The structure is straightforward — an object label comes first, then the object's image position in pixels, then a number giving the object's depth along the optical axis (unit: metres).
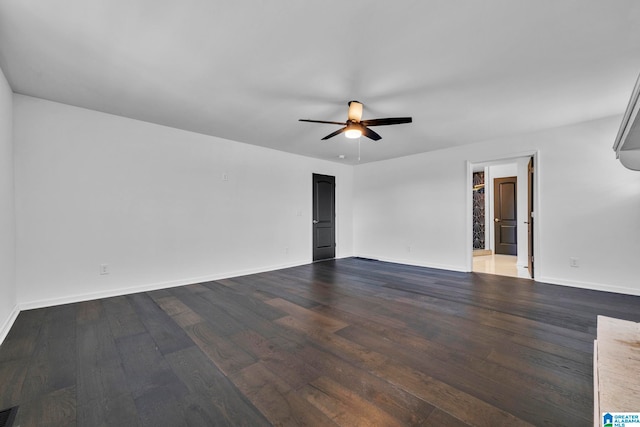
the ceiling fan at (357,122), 3.04
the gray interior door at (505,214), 7.45
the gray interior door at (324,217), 6.37
